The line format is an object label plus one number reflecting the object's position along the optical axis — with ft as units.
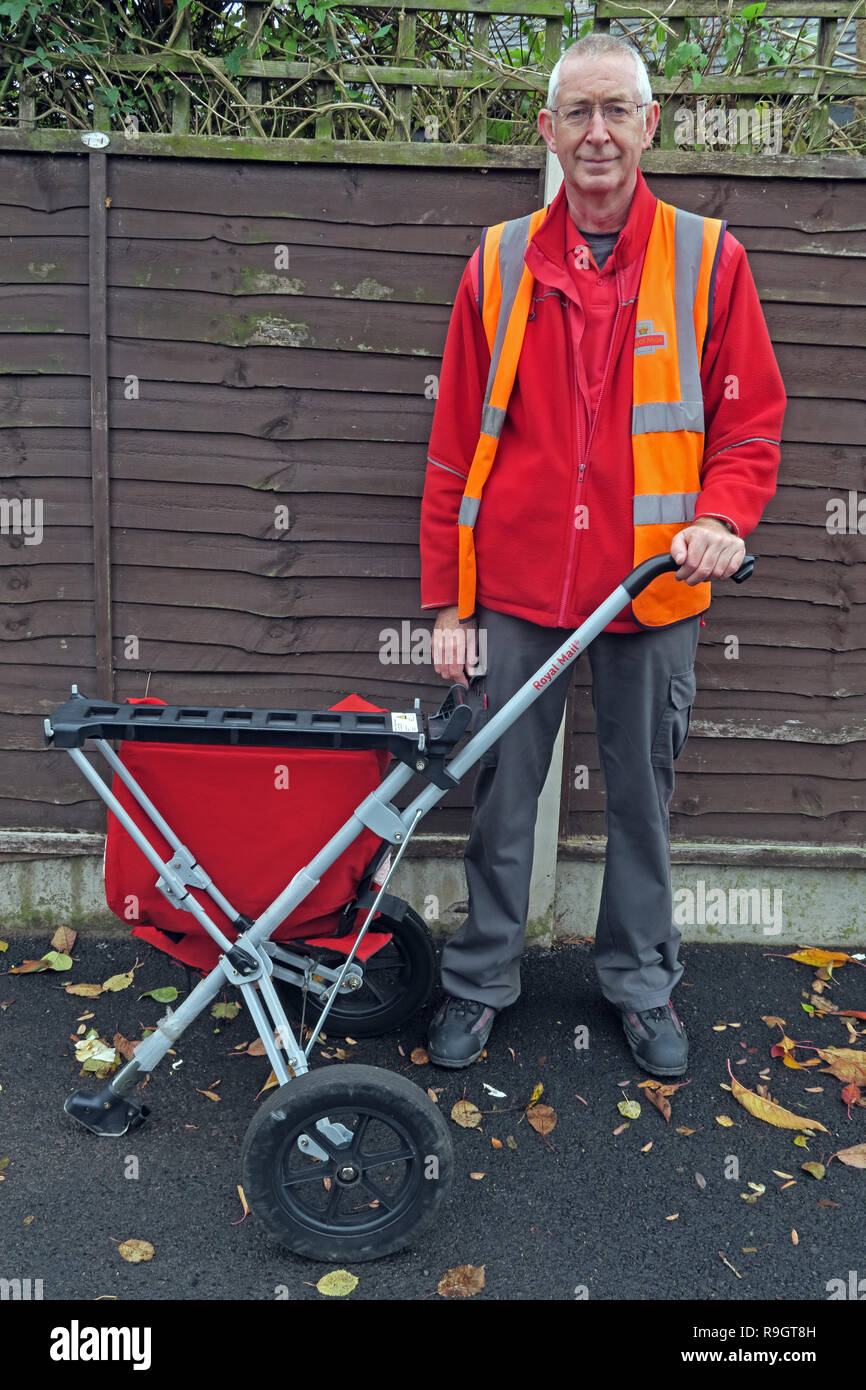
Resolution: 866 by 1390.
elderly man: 8.72
